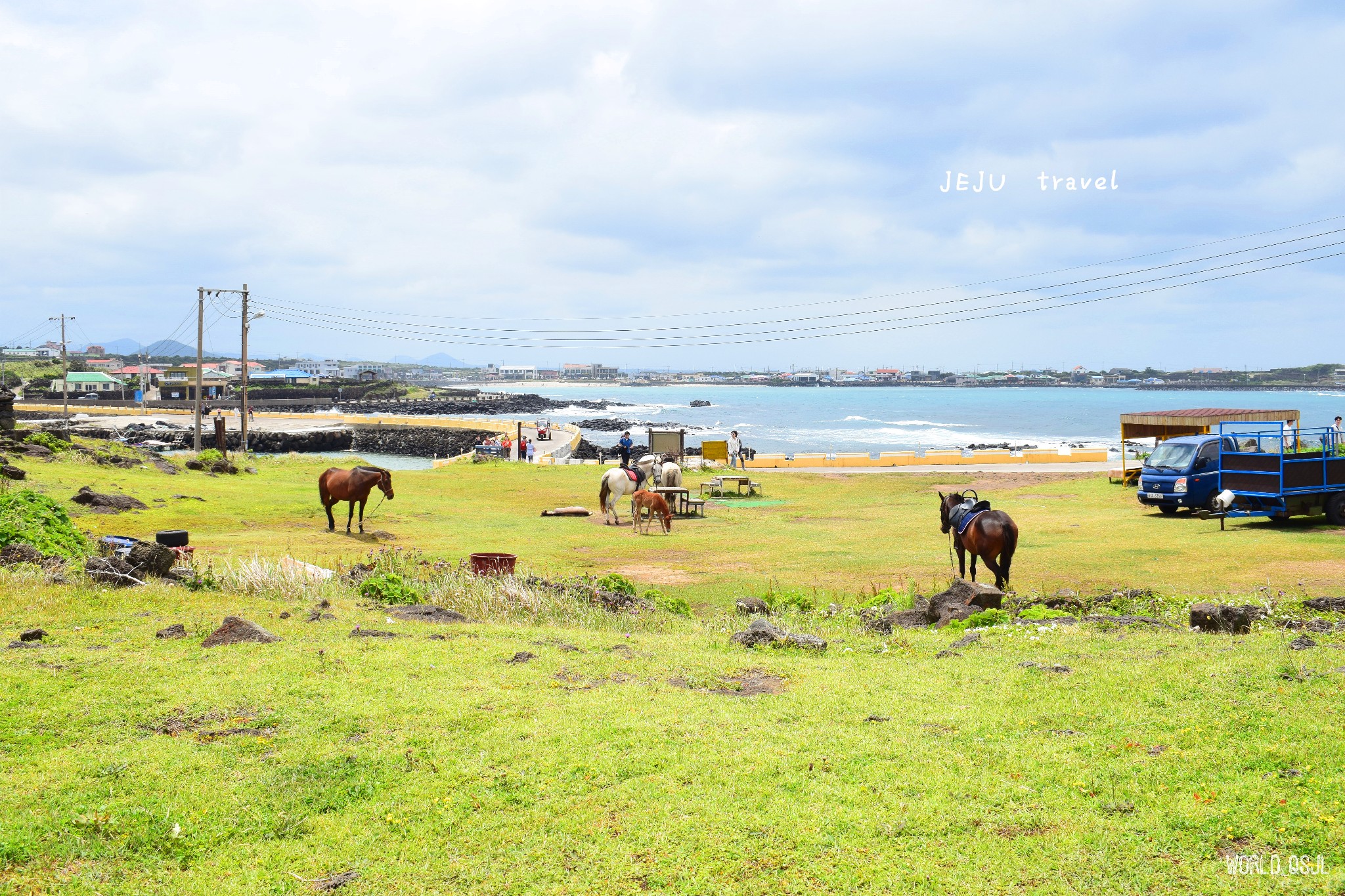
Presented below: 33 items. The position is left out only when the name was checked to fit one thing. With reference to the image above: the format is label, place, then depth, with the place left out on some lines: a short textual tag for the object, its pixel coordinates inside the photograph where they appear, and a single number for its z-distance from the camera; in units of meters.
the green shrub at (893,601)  14.05
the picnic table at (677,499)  27.48
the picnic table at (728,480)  34.88
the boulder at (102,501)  21.42
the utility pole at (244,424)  49.06
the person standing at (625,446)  36.25
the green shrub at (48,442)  31.17
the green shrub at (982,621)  12.01
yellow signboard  49.81
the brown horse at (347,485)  22.80
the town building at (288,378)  170.38
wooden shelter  32.66
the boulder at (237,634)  10.03
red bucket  15.92
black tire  16.11
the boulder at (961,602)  12.61
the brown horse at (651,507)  24.19
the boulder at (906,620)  12.57
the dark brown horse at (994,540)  15.32
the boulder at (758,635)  10.95
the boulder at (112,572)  12.80
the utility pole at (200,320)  50.19
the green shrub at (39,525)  14.19
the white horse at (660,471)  28.95
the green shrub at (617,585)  14.85
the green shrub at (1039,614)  12.40
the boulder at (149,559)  13.16
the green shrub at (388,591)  13.77
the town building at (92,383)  129.75
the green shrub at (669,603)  13.92
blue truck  25.22
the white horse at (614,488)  27.27
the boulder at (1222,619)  10.70
